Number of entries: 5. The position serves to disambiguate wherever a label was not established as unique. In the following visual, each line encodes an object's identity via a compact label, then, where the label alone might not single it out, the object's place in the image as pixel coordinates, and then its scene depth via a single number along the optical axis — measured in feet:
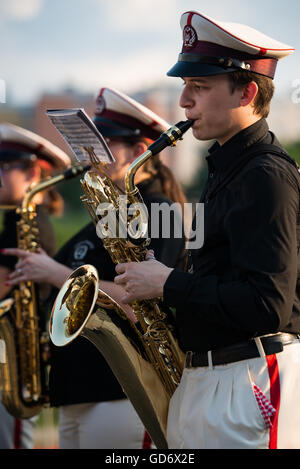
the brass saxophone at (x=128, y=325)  18.60
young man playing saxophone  14.47
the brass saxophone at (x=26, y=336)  29.30
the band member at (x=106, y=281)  23.18
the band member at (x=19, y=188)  29.78
